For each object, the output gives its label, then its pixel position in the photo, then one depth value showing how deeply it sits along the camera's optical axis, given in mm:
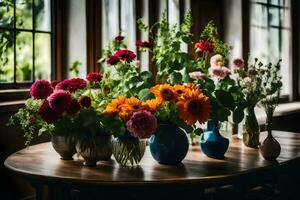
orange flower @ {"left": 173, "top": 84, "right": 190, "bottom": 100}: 2152
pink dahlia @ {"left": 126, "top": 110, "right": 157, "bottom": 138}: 1997
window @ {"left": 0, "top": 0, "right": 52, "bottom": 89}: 3400
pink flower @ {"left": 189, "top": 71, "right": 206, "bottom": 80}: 2421
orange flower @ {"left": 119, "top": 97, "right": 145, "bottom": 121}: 2094
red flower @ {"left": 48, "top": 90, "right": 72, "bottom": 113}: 2098
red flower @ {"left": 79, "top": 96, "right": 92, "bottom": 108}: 2164
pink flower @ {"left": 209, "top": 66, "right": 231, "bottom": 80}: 2543
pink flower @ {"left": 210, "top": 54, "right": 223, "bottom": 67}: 2590
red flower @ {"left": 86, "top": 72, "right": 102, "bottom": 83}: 2350
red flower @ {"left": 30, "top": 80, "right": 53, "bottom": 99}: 2182
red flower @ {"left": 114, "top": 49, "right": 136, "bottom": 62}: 2340
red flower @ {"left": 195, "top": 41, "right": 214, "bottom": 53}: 2555
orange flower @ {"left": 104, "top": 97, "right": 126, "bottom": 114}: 2139
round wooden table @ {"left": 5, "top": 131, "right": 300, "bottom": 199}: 1920
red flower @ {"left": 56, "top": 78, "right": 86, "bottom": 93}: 2264
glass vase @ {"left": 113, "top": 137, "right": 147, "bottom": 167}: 2154
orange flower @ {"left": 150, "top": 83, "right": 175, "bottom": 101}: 2123
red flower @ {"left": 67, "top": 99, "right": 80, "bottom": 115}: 2139
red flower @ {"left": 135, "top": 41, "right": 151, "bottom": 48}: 2564
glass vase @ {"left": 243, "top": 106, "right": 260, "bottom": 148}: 2754
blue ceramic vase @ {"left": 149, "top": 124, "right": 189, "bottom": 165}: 2195
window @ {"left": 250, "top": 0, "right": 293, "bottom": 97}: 5375
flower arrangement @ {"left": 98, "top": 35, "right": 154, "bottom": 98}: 2346
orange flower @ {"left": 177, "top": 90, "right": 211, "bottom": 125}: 2119
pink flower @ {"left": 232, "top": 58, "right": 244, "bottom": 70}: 2693
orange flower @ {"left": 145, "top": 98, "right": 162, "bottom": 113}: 2133
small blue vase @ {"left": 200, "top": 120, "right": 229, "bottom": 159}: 2426
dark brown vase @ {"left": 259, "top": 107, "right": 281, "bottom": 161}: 2400
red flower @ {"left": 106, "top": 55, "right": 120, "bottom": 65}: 2320
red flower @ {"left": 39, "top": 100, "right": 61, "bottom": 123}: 2129
